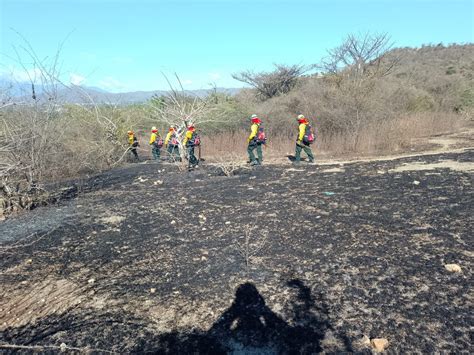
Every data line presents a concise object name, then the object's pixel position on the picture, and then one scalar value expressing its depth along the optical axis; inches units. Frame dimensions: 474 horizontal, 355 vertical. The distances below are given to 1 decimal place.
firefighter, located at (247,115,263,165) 421.1
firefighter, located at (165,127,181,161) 446.9
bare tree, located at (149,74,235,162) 438.0
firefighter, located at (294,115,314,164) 407.8
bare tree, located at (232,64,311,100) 871.0
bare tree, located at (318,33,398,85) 719.7
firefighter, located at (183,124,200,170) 432.1
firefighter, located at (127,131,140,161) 550.8
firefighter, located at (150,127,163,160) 544.1
